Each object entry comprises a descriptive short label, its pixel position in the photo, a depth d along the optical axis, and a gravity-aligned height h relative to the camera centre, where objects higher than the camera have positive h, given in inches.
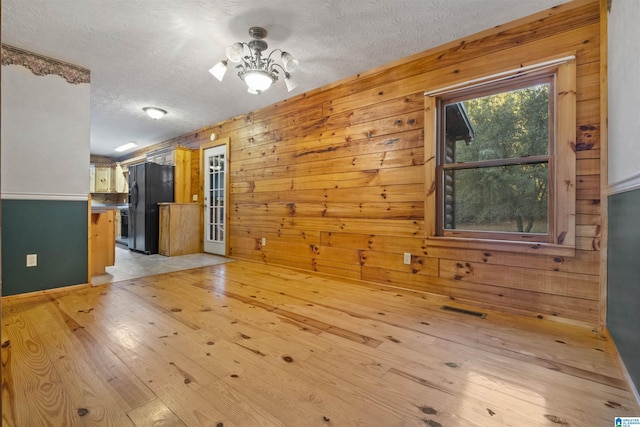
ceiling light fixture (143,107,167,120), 182.5 +55.8
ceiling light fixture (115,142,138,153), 283.1 +57.2
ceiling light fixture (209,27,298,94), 108.8 +50.4
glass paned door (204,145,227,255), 212.0 +7.8
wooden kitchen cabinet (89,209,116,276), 149.7 -13.9
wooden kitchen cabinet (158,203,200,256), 208.4 -12.2
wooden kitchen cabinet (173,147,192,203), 233.6 +25.5
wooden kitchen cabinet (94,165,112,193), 331.6 +31.9
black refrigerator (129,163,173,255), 215.3 +6.8
